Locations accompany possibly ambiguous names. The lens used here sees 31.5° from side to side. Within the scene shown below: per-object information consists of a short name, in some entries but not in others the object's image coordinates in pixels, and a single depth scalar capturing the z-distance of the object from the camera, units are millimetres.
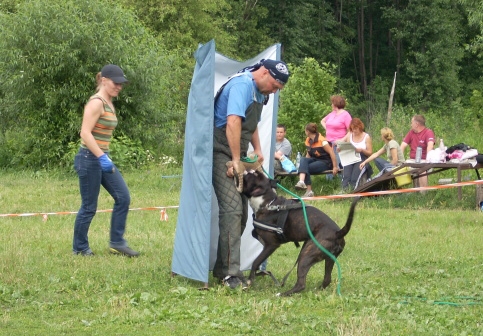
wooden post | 22250
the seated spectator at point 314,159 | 14852
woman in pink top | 15375
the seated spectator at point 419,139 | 14258
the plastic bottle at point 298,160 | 15116
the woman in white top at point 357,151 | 14328
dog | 7113
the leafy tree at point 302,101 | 17516
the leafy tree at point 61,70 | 18234
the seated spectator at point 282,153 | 15211
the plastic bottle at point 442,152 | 13638
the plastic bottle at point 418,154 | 13695
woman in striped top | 8438
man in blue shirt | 7095
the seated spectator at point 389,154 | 14219
